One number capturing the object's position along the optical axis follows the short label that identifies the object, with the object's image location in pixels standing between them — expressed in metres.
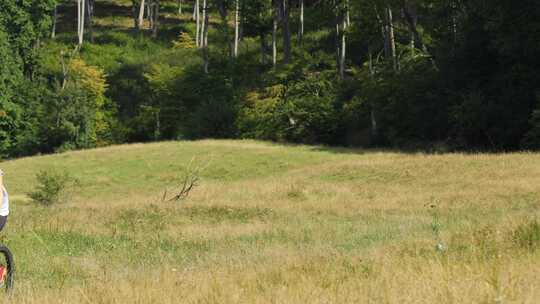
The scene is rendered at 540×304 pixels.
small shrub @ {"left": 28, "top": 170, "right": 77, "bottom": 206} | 66.87
